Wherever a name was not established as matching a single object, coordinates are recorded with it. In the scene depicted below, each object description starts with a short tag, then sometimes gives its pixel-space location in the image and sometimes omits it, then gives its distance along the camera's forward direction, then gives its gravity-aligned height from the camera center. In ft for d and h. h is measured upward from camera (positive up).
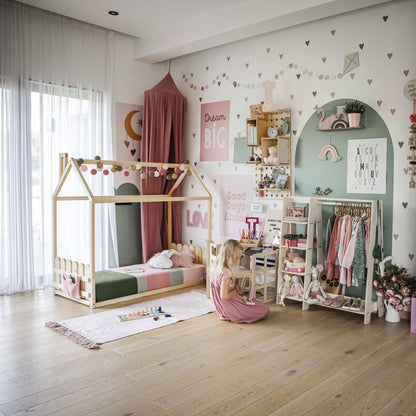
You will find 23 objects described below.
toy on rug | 12.93 -3.84
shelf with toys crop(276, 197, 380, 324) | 13.85 -2.57
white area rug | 11.51 -3.92
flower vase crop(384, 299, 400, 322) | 13.05 -3.75
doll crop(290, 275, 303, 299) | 14.43 -3.33
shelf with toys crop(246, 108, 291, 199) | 15.81 +1.22
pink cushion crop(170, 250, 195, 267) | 17.51 -2.93
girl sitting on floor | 12.79 -3.08
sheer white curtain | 15.24 +2.01
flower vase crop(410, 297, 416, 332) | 12.21 -3.59
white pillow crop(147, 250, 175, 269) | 17.03 -2.94
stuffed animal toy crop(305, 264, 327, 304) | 14.12 -3.30
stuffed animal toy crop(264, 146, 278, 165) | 15.89 +1.03
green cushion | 14.40 -3.34
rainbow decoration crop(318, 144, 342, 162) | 14.67 +1.06
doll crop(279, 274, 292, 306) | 14.57 -3.35
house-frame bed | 14.23 -2.10
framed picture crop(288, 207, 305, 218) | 14.75 -0.89
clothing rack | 12.97 -1.06
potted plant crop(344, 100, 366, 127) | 13.79 +2.27
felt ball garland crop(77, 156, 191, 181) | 14.99 +0.57
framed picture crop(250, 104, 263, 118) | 16.75 +2.80
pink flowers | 12.60 -2.90
